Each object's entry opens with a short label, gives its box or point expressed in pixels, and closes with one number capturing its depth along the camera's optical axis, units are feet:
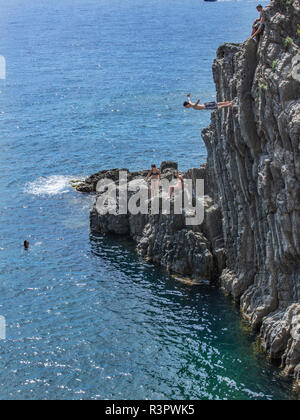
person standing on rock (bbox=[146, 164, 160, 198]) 221.87
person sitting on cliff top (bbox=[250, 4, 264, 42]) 165.27
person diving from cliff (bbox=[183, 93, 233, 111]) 167.12
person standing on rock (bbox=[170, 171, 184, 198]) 207.92
